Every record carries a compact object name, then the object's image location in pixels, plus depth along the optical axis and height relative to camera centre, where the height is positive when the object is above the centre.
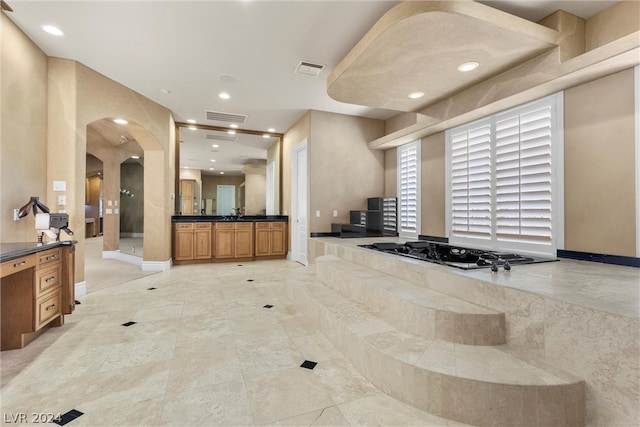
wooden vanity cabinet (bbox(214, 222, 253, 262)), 6.22 -0.62
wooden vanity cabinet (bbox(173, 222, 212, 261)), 5.84 -0.58
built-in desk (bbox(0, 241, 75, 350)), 2.28 -0.70
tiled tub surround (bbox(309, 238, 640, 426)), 1.34 -0.60
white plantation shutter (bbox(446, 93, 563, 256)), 2.79 +0.40
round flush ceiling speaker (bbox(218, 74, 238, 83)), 3.94 +1.99
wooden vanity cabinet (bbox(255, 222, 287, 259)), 6.49 -0.61
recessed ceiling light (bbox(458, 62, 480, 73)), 2.73 +1.49
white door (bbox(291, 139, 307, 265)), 5.66 +0.22
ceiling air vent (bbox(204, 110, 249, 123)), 5.47 +2.00
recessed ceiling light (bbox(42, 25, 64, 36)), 2.94 +2.00
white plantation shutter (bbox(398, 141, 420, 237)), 4.68 +0.45
